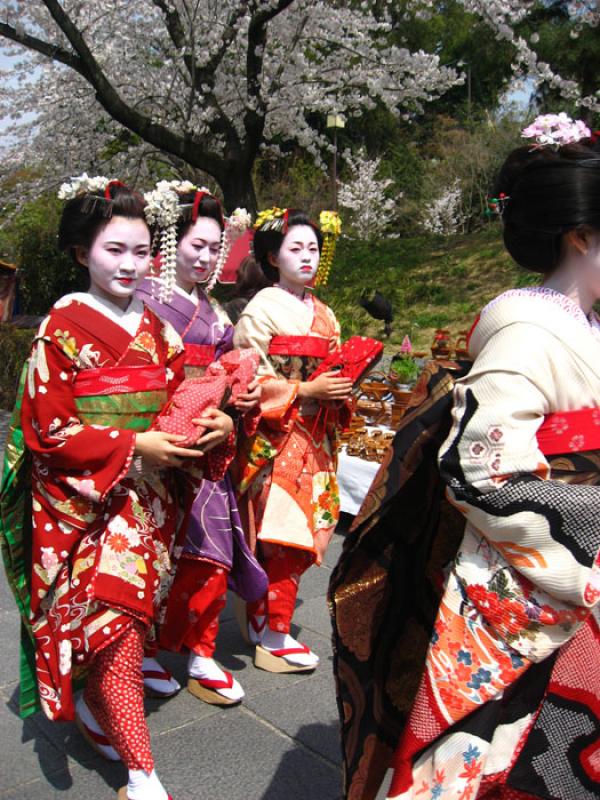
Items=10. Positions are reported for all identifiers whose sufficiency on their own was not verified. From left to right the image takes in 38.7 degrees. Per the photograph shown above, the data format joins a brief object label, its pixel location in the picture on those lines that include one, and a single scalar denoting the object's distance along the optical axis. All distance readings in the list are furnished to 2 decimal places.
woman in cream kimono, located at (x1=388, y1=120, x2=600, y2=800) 1.54
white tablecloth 4.66
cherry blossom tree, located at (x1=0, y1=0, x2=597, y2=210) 8.80
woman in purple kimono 2.97
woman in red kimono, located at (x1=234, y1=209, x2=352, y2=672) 3.19
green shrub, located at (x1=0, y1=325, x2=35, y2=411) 8.85
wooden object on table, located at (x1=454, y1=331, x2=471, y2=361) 4.79
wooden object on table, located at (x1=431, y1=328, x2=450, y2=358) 4.98
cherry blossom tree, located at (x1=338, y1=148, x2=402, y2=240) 19.69
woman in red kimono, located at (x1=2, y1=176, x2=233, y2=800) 2.26
